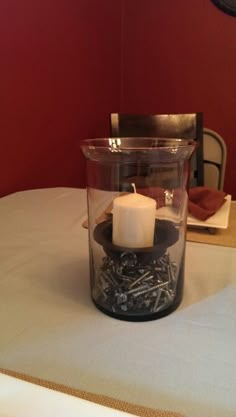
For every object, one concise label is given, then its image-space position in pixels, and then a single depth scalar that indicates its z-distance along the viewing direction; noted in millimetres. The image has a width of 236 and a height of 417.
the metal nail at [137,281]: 476
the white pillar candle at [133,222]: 487
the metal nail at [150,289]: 472
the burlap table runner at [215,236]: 751
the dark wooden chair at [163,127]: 1419
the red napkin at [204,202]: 818
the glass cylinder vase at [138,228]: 479
